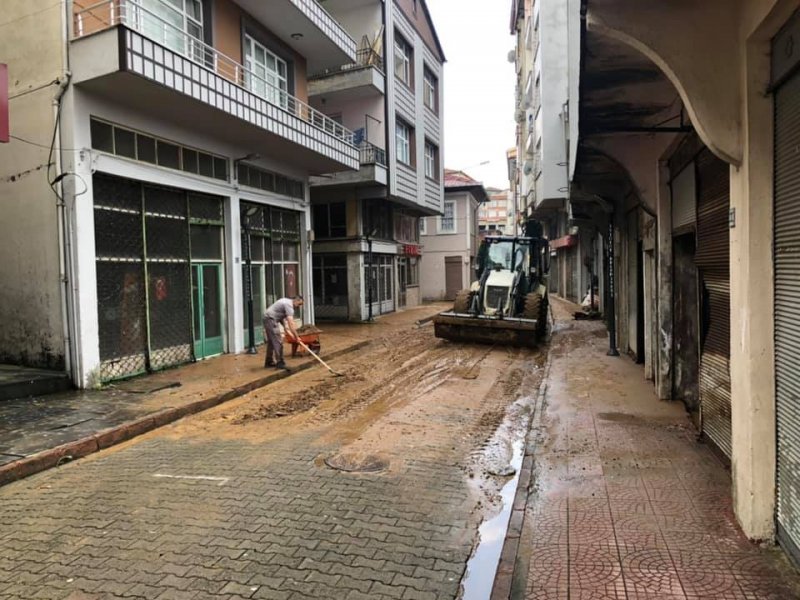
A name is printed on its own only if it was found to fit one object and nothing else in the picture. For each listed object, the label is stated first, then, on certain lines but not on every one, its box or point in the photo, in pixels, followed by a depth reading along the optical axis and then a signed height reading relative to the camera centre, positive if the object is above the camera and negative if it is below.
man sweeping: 11.33 -0.80
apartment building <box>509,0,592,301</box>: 20.46 +6.37
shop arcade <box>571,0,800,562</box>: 3.58 +0.61
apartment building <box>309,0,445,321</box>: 20.27 +5.03
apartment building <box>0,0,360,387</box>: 9.28 +2.24
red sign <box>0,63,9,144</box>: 7.49 +2.54
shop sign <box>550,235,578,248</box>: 30.28 +2.04
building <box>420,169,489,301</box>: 34.88 +2.13
